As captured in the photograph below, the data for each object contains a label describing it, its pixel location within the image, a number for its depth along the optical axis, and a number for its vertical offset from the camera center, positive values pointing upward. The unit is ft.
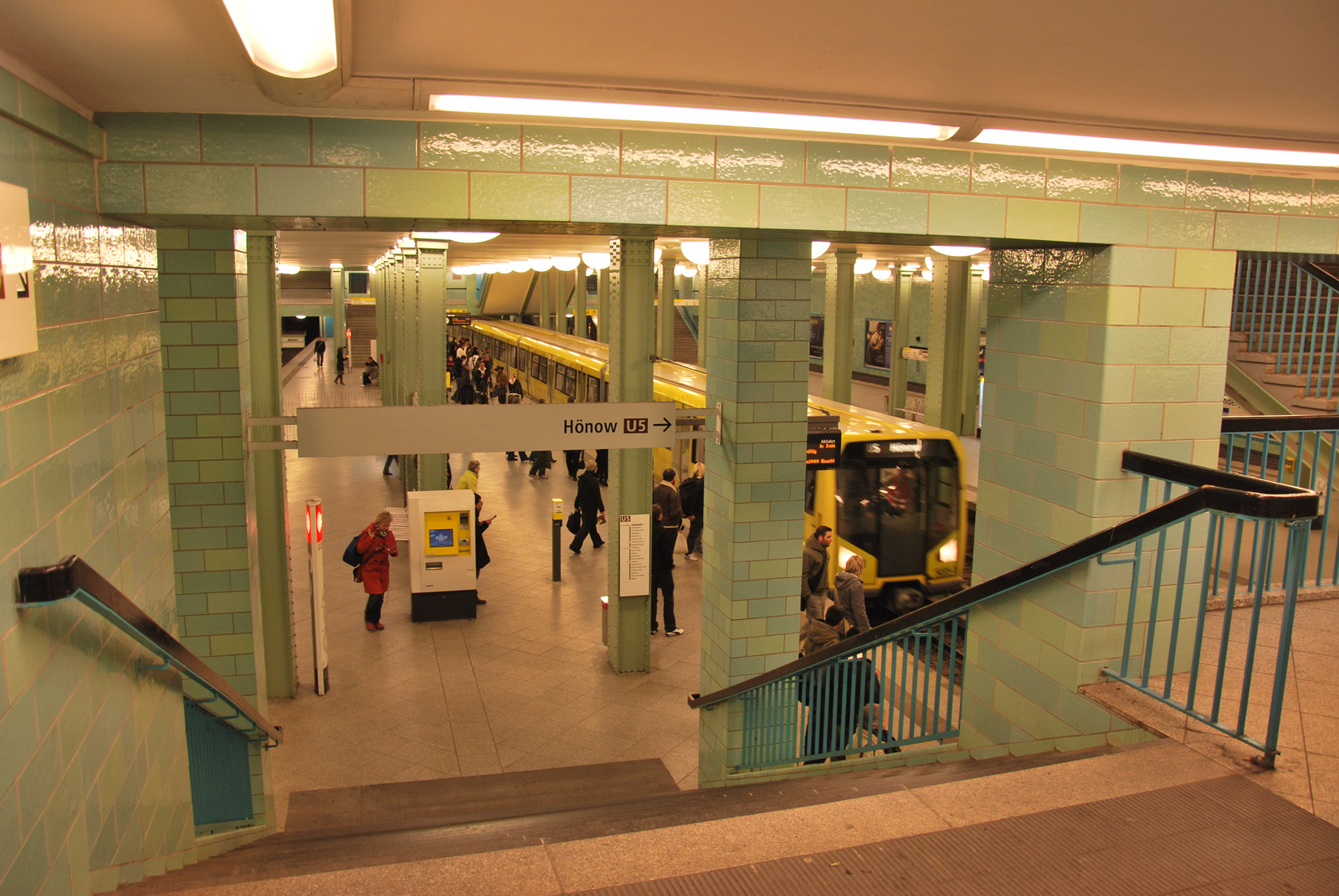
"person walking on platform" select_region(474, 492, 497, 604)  34.16 -8.12
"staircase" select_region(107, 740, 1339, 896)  8.27 -4.73
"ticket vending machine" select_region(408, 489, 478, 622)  31.99 -7.74
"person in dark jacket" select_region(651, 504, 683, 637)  30.96 -7.85
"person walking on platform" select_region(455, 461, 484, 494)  36.70 -5.90
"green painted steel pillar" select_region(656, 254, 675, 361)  74.49 +1.72
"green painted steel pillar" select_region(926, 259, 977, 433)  60.08 +0.14
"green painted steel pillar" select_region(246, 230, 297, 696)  24.57 -4.27
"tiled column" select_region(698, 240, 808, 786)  19.04 -2.77
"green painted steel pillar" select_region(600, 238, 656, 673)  25.99 -1.05
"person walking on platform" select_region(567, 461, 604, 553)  40.57 -7.49
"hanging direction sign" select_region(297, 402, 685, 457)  16.56 -1.84
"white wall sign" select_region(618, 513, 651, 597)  27.20 -6.53
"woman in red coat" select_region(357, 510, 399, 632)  30.53 -7.46
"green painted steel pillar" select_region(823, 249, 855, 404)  56.59 +0.06
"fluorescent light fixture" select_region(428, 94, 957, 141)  10.58 +2.52
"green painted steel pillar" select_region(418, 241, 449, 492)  34.96 -0.23
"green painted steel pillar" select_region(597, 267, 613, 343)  77.88 +1.53
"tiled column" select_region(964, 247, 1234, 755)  13.79 -1.34
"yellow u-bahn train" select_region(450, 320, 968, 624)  33.09 -6.07
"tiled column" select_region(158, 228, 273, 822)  18.51 -2.94
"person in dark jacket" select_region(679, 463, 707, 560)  40.47 -7.38
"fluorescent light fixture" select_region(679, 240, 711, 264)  26.35 +2.32
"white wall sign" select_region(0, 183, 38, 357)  7.26 +0.28
